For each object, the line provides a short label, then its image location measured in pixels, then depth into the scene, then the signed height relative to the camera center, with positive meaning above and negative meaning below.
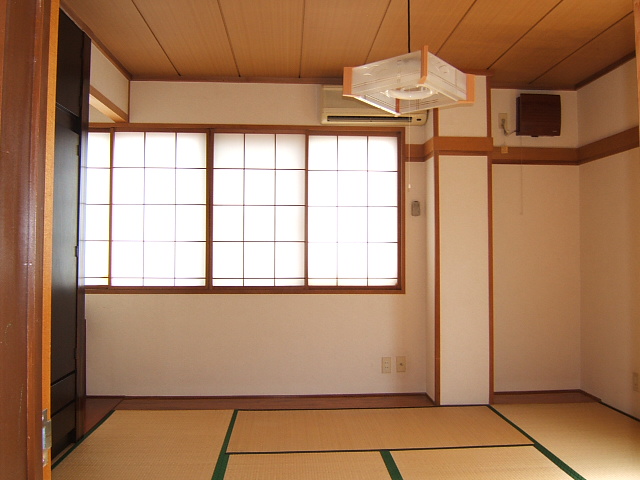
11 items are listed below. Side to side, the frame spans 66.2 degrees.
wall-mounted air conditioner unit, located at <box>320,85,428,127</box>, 4.28 +1.17
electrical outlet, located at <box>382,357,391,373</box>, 4.43 -1.06
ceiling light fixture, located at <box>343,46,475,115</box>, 2.07 +0.74
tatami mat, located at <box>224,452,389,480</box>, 2.80 -1.32
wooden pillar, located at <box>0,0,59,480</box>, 0.84 +0.04
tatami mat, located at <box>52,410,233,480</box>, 2.85 -1.32
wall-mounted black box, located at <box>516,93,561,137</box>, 4.45 +1.20
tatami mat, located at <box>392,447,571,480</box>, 2.81 -1.31
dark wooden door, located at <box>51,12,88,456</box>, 2.93 -0.01
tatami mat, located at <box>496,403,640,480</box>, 2.93 -1.31
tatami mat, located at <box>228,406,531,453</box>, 3.27 -1.32
